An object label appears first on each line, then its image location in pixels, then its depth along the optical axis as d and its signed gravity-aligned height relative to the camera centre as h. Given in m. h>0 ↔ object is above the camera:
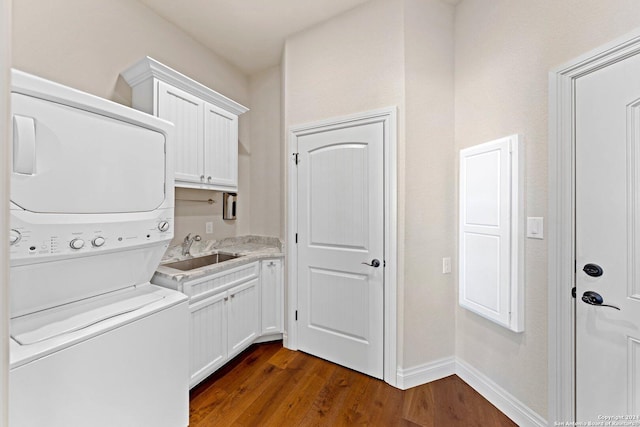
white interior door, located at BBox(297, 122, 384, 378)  2.11 -0.28
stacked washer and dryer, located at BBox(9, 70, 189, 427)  1.04 -0.26
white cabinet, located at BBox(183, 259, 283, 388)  1.90 -0.80
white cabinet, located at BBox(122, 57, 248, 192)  1.96 +0.75
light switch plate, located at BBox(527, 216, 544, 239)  1.57 -0.08
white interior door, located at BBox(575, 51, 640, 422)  1.21 -0.13
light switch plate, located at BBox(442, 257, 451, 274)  2.13 -0.40
